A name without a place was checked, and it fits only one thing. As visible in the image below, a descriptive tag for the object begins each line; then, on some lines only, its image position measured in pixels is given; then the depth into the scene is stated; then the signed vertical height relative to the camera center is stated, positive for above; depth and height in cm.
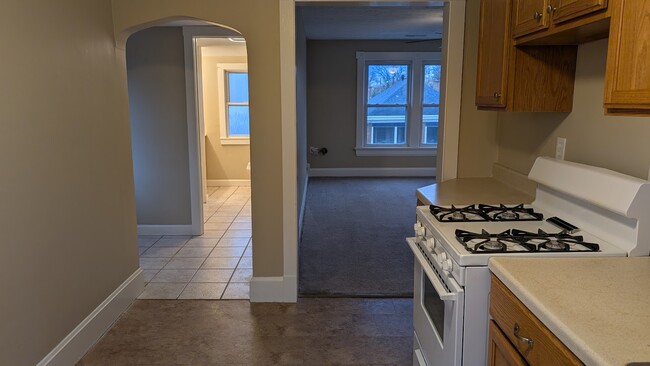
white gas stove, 157 -46
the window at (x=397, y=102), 822 +7
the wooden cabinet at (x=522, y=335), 114 -58
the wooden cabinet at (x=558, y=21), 154 +29
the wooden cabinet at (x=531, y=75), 220 +14
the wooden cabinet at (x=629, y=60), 127 +12
